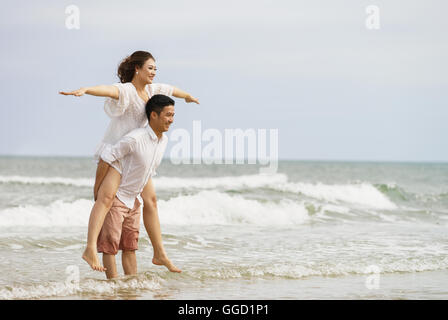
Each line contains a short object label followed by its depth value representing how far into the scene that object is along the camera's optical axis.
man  9.96
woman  9.90
